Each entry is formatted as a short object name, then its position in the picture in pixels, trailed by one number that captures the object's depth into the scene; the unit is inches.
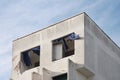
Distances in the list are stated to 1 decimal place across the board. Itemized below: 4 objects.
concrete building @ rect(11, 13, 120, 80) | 1712.6
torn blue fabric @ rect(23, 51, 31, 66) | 1911.9
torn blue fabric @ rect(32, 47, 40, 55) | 1879.2
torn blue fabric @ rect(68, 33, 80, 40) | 1737.6
